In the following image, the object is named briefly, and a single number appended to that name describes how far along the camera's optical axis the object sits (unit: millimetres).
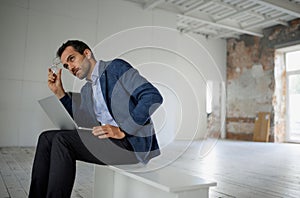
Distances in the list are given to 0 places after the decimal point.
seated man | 1107
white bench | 1028
